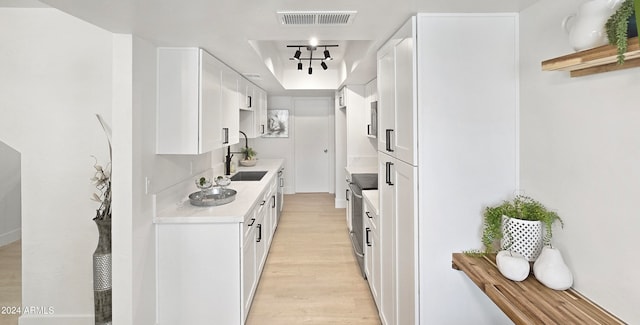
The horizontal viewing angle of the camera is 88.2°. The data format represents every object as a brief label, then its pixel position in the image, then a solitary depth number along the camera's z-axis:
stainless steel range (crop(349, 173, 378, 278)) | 3.45
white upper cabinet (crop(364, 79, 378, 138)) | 3.80
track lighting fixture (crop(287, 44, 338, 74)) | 3.73
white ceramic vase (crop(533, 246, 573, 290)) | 1.33
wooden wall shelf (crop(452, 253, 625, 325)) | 1.15
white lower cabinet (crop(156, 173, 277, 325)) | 2.35
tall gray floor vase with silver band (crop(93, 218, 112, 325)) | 2.15
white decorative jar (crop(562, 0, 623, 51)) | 1.06
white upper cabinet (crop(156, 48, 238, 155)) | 2.39
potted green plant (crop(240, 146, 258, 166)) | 5.34
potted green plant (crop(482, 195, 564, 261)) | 1.46
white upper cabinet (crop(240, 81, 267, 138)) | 4.78
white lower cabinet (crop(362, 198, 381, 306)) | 2.70
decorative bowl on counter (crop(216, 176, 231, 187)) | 3.20
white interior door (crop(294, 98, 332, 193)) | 7.46
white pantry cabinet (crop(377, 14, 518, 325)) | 1.73
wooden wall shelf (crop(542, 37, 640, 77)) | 0.99
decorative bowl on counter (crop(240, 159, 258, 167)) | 5.32
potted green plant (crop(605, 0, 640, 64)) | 0.96
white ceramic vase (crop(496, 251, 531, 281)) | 1.40
